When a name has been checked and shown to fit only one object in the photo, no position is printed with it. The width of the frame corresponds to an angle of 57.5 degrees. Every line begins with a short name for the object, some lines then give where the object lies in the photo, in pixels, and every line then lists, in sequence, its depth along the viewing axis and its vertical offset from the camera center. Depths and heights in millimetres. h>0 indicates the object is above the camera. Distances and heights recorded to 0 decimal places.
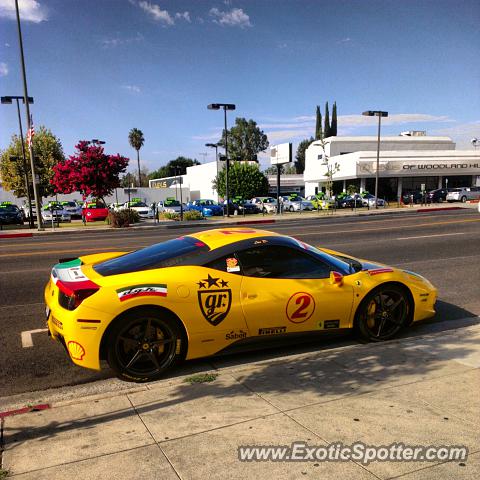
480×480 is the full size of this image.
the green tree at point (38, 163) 47875 +1883
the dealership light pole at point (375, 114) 36344 +5060
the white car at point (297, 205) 41688 -2725
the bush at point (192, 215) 32656 -2782
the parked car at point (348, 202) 43006 -2603
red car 31453 -2468
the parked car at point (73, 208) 40744 -2734
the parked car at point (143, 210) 36094 -2595
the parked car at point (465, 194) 44312 -2033
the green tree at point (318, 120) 98688 +12575
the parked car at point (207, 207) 38794 -2661
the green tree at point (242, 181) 56094 -485
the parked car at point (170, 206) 40312 -2598
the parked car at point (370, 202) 42438 -2575
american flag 22547 +2415
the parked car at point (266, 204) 40406 -2558
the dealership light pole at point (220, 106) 32125 +5202
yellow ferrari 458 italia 4043 -1214
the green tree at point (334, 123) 95875 +11373
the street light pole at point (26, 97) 22089 +4176
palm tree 96250 +8689
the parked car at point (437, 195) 45562 -2166
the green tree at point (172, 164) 125812 +3734
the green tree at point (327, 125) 94750 +10986
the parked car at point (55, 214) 34781 -2772
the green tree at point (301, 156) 127512 +5912
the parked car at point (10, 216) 30719 -2514
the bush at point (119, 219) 27203 -2472
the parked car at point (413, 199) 44844 -2533
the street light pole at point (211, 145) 43781 +3239
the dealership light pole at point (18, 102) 26233 +4963
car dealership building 53000 +797
